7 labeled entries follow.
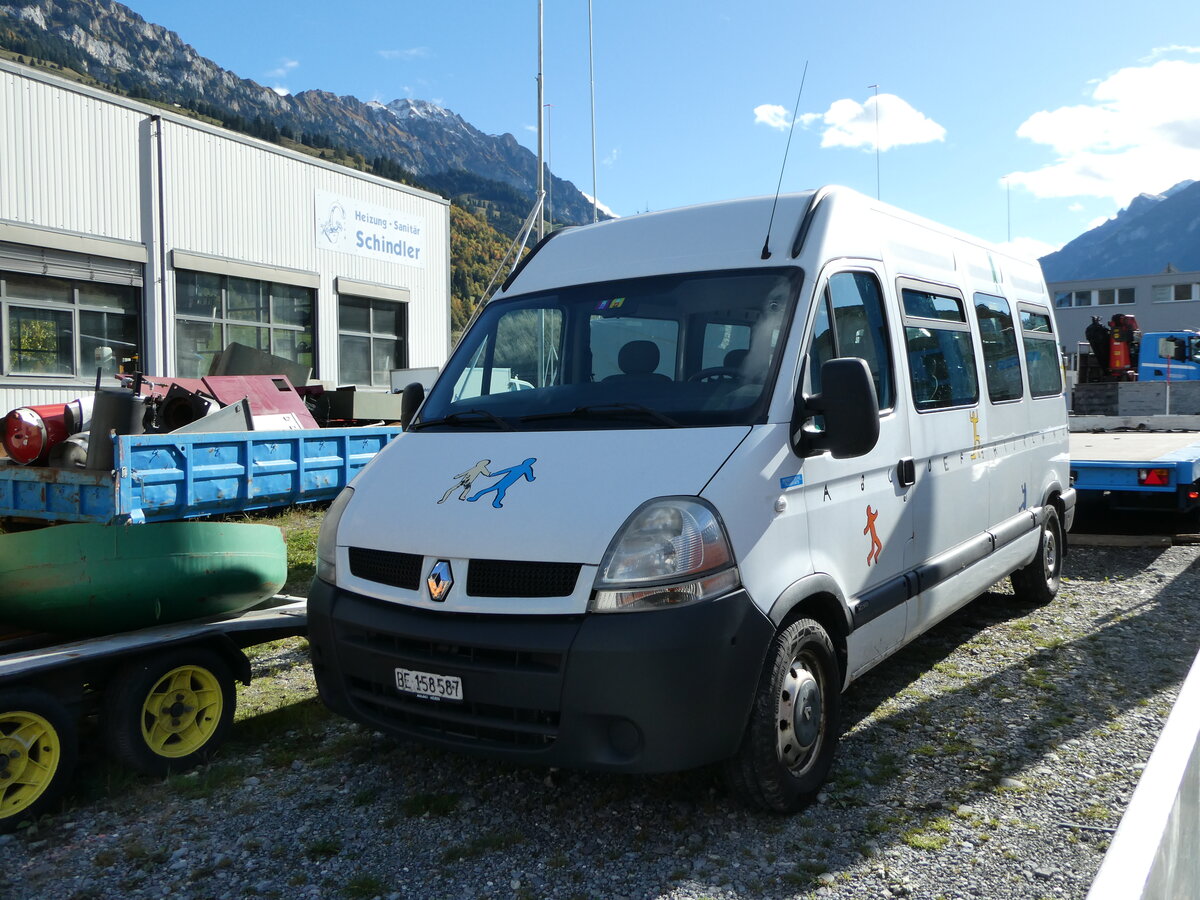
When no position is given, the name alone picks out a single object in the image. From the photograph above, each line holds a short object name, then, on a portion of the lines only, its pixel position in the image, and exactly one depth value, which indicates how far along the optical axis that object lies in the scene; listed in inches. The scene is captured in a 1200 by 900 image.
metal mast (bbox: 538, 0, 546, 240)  847.7
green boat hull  157.8
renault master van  120.4
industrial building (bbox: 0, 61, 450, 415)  545.6
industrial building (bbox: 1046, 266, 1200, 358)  2404.0
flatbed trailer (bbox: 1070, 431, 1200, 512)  318.3
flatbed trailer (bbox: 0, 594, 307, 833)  138.9
